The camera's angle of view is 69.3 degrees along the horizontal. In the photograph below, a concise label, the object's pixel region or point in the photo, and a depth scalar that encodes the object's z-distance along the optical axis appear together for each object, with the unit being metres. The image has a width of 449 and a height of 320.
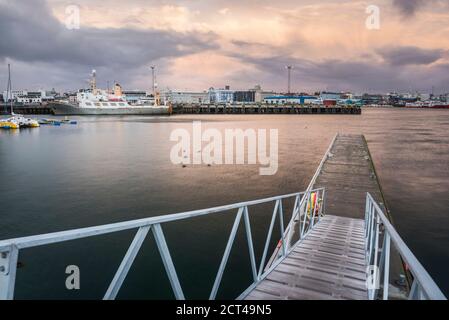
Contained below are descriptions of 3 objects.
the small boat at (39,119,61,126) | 74.20
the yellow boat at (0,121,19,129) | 62.06
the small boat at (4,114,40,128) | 63.67
